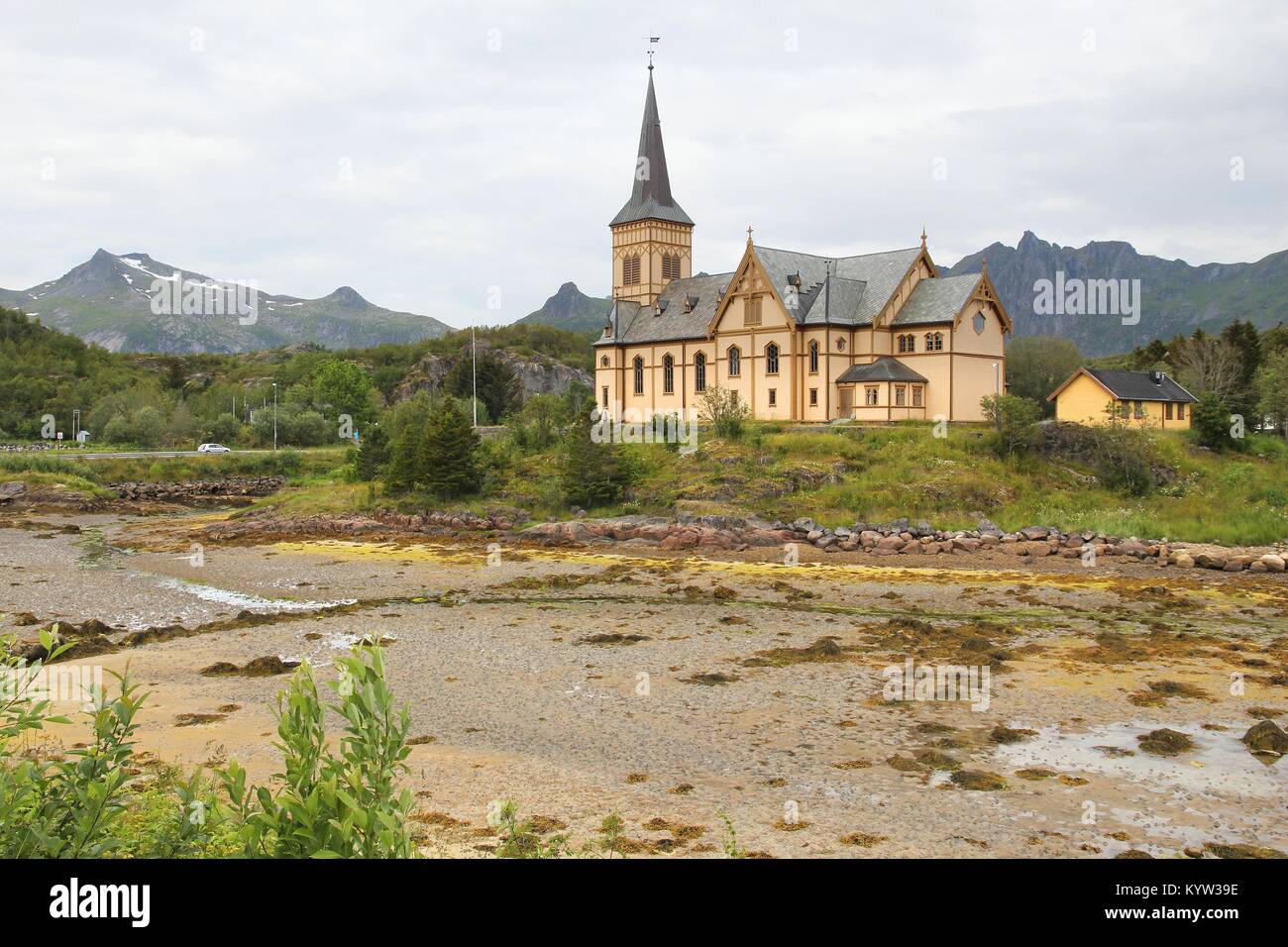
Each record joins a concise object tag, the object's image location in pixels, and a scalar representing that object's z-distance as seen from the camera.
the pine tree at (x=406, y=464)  53.15
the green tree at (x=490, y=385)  96.56
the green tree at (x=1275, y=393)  53.84
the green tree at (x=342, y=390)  113.50
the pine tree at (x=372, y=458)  60.31
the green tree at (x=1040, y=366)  75.56
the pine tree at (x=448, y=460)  51.78
